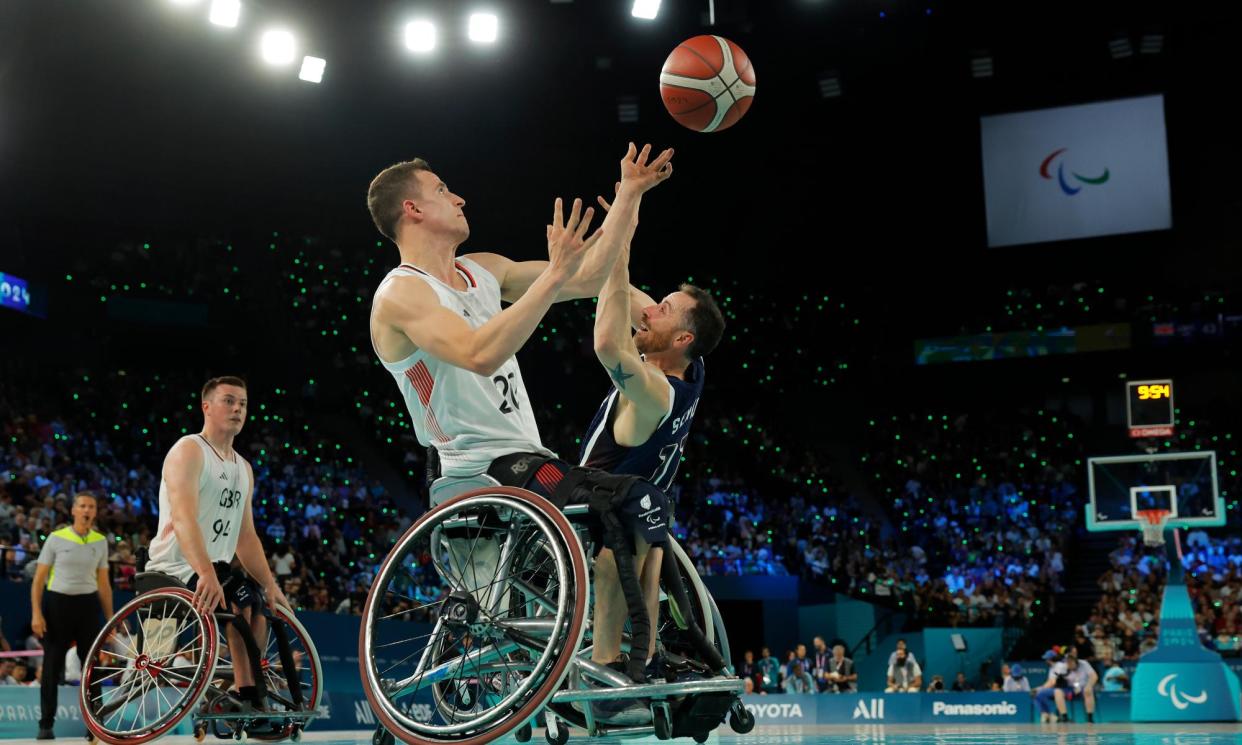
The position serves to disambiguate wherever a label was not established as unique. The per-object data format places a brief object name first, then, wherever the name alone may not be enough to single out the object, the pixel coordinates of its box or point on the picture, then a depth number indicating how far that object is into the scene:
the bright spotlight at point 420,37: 18.36
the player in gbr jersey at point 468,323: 4.06
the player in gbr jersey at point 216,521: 6.68
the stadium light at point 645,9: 16.53
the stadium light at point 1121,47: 23.30
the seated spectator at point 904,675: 18.08
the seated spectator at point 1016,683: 17.53
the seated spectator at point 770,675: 18.89
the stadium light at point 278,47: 17.30
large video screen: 26.34
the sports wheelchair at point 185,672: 6.39
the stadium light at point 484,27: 18.08
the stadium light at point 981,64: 23.64
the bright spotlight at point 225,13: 15.90
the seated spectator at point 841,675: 18.69
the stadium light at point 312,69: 17.50
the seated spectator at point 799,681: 18.61
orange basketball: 5.96
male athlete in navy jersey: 4.26
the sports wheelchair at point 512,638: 3.70
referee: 8.37
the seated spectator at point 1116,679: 16.70
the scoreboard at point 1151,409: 15.59
